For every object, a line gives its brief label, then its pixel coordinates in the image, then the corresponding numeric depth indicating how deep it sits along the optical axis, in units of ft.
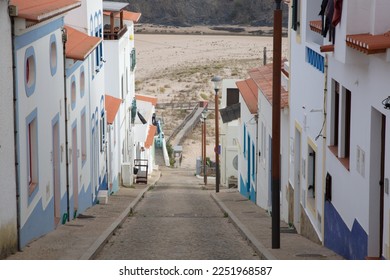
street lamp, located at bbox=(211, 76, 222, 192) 106.63
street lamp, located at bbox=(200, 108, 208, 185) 132.06
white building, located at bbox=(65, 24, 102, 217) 64.44
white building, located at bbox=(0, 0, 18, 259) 40.52
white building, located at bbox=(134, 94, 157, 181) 146.30
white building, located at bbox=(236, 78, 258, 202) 88.84
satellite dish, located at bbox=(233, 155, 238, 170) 130.62
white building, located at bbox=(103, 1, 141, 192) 107.55
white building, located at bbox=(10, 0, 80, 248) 44.52
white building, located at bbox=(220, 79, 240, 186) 124.67
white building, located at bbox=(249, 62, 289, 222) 68.49
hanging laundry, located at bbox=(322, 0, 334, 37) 42.18
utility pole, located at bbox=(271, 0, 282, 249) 46.98
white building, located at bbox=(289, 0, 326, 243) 51.70
